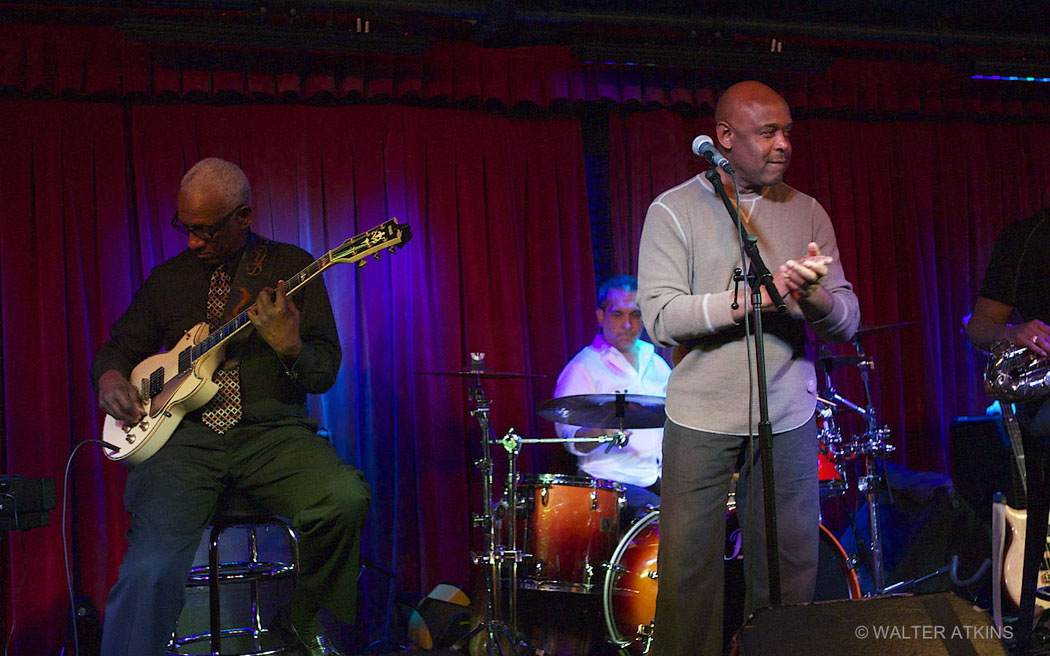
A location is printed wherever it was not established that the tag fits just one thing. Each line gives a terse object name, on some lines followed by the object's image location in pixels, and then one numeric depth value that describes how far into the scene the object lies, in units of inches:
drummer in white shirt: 188.9
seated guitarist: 122.5
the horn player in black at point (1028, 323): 129.4
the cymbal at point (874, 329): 178.9
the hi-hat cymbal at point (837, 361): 184.2
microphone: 101.7
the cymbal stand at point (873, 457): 180.7
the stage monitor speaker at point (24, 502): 140.9
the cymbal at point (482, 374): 165.9
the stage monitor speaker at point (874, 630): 83.4
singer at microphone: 105.8
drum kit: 159.9
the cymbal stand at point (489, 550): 161.5
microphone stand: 94.7
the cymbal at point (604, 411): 163.8
